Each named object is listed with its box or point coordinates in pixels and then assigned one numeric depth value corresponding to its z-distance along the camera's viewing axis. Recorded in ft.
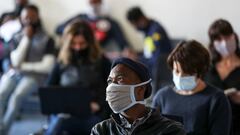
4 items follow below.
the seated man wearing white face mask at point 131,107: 10.10
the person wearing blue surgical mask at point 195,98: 12.27
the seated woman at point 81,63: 18.05
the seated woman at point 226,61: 14.69
